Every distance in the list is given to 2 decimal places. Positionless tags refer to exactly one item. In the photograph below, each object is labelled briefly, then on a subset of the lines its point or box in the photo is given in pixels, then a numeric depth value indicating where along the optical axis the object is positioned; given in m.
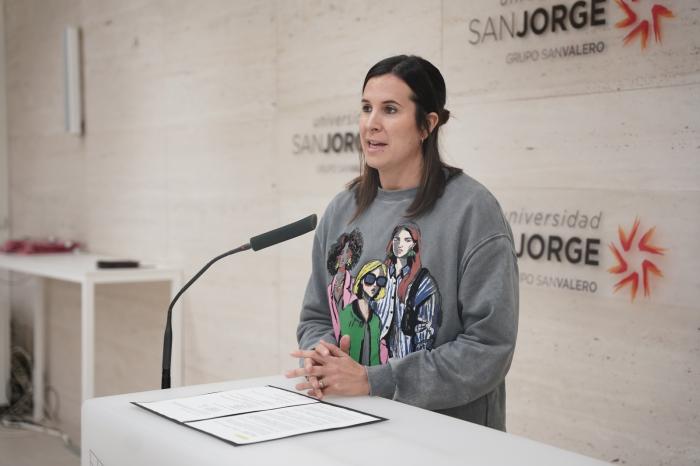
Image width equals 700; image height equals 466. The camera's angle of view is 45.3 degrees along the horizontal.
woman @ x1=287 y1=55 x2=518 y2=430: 1.62
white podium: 1.18
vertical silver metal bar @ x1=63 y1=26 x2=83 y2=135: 4.70
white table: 3.49
